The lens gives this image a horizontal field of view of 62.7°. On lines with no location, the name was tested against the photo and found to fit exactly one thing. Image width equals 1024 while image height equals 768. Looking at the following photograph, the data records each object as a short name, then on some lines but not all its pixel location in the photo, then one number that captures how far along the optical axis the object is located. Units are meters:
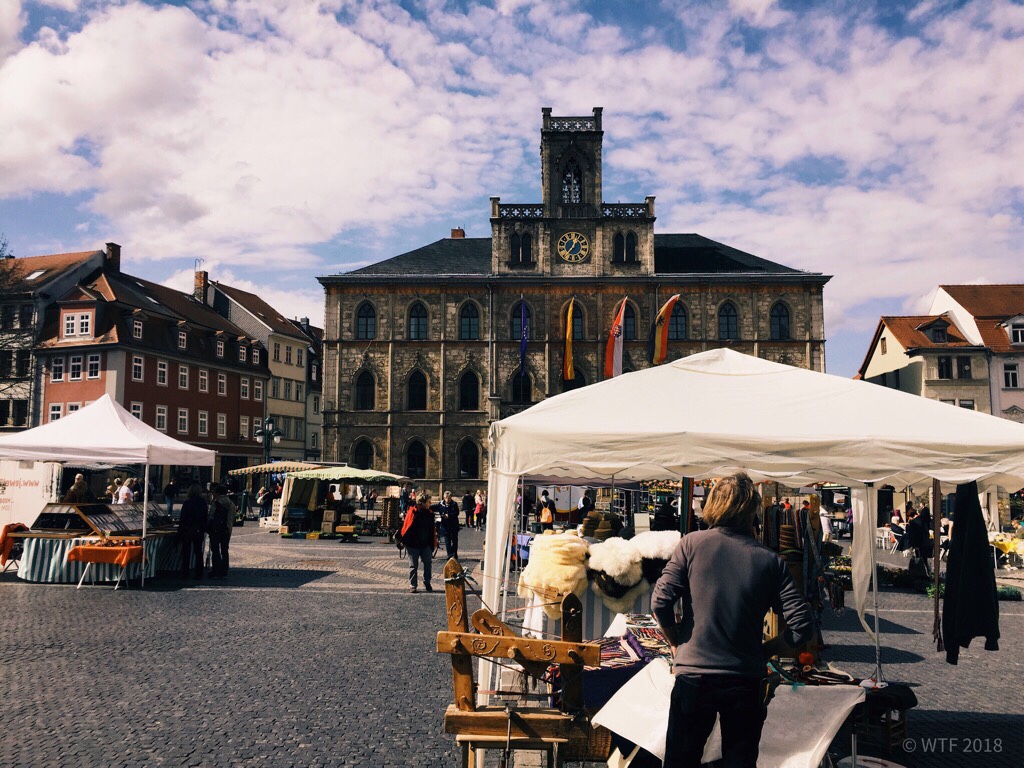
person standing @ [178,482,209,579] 15.93
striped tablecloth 15.00
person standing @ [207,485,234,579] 16.12
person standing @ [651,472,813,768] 3.79
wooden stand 4.62
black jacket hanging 6.57
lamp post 35.34
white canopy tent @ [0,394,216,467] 14.91
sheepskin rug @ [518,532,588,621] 6.38
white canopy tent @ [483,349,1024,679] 6.45
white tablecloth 4.41
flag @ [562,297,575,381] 43.81
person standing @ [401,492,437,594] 14.55
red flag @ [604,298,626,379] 41.16
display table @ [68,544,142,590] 14.47
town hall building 44.75
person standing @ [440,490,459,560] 18.81
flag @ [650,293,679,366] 42.75
